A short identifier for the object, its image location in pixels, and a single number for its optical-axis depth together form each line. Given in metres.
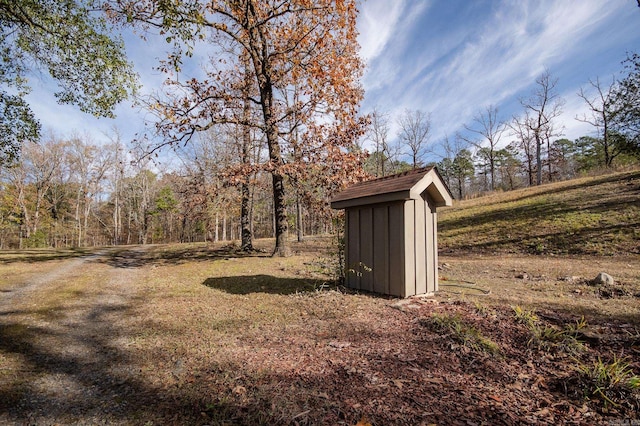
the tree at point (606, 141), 28.48
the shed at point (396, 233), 4.71
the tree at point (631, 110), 12.63
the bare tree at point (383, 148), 30.88
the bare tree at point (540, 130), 34.16
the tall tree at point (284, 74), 9.43
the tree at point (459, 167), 47.12
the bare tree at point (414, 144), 34.06
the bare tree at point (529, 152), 38.37
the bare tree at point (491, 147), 38.78
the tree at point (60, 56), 7.69
